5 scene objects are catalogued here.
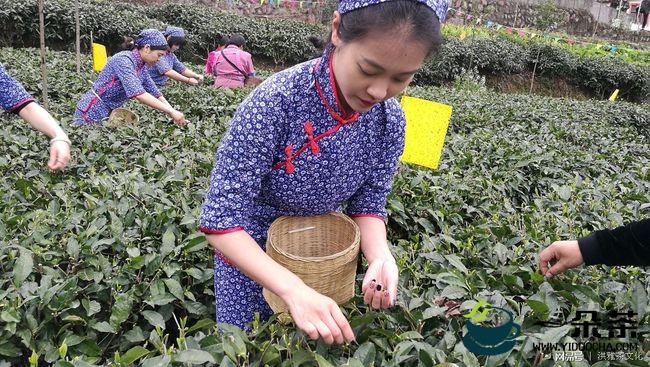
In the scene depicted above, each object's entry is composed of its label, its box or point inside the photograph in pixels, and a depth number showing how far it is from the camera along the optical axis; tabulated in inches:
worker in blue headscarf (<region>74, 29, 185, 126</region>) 138.8
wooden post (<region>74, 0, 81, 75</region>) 206.1
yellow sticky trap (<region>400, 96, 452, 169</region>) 100.0
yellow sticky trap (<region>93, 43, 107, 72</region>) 179.8
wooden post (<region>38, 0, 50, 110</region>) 135.1
